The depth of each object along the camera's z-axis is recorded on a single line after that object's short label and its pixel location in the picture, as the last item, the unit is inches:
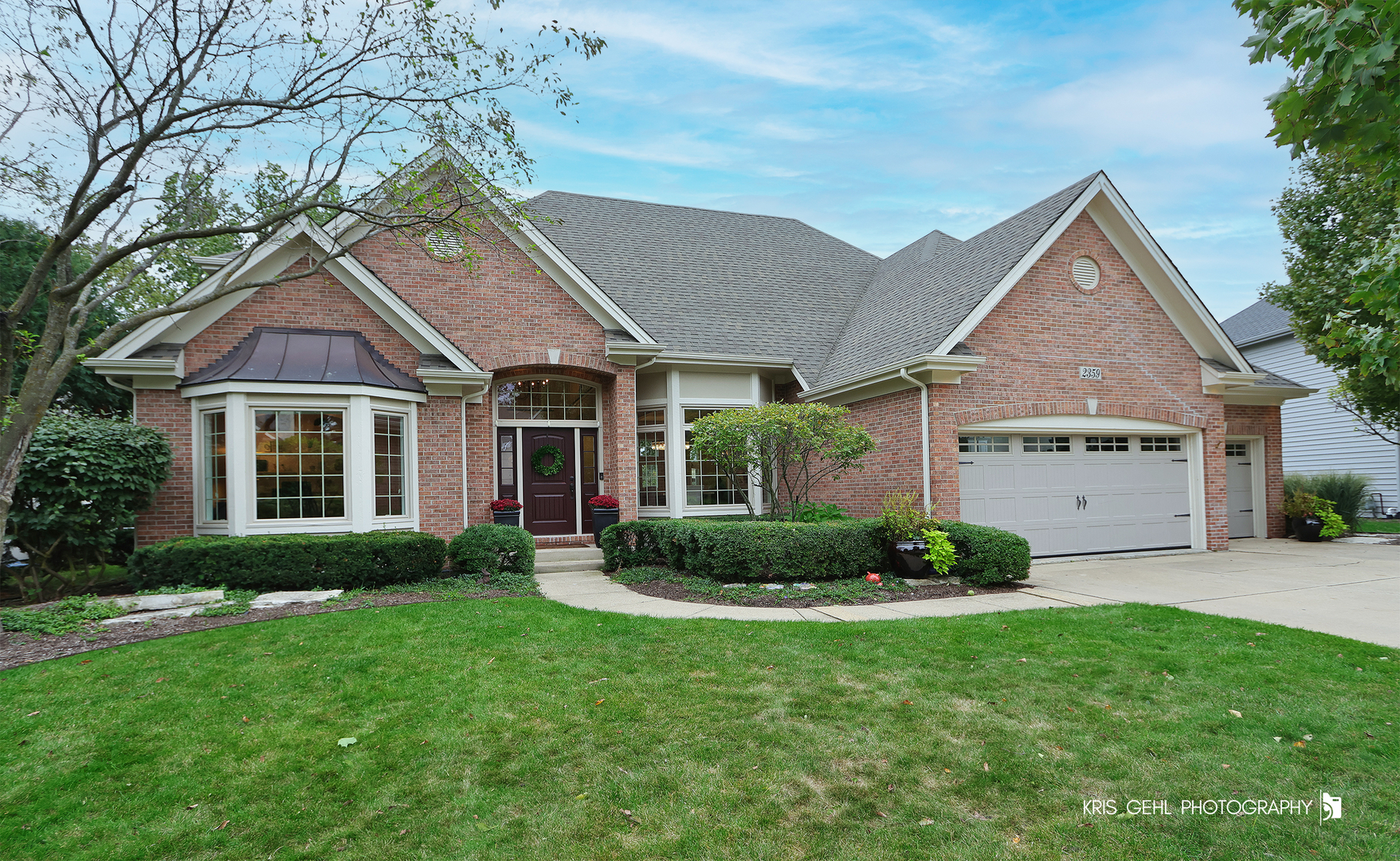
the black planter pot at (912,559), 384.5
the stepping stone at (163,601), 316.5
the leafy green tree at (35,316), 579.2
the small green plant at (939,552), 382.3
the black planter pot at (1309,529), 591.8
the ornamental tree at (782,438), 417.7
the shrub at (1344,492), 658.2
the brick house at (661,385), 403.5
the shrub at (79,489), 336.5
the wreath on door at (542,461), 526.6
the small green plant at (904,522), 391.5
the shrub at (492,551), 399.5
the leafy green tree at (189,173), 289.0
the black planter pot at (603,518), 501.7
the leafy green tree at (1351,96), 106.4
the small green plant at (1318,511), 596.1
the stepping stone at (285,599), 326.2
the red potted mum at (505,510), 482.6
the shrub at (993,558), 373.4
